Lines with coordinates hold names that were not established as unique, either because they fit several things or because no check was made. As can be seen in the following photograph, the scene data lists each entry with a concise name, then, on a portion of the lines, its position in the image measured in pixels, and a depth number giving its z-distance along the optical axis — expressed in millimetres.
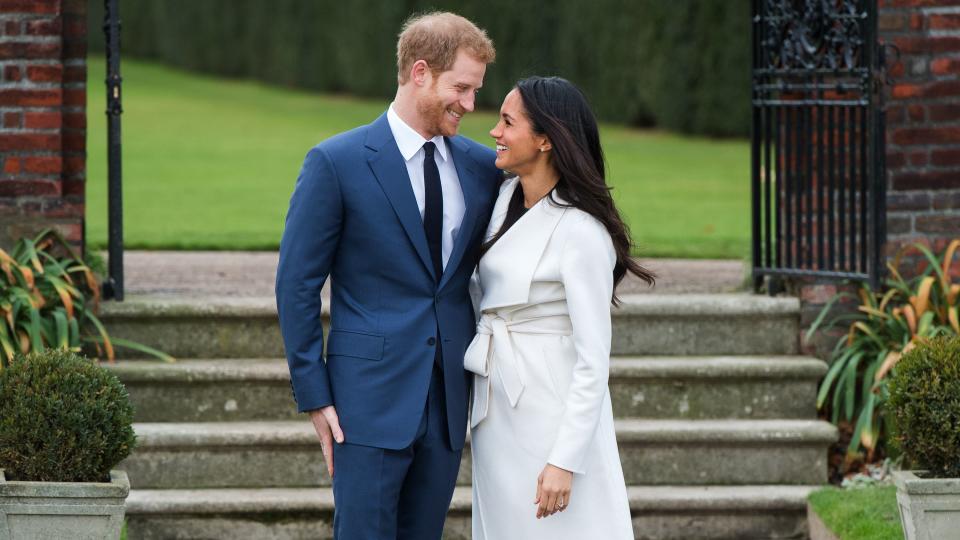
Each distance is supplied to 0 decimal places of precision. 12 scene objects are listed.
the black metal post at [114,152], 12445
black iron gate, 12375
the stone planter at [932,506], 9297
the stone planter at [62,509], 8914
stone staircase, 11227
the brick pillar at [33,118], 12164
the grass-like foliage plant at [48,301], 11430
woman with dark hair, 7324
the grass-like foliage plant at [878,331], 11906
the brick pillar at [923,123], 12805
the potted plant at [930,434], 9312
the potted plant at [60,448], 8867
